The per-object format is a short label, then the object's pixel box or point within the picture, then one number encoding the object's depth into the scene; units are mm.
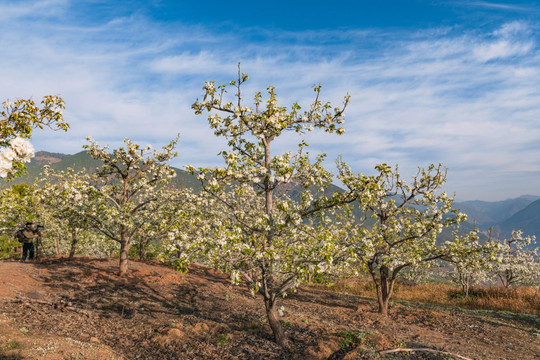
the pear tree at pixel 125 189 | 16984
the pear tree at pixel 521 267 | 30225
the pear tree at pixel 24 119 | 8641
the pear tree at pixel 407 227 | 15055
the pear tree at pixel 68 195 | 15656
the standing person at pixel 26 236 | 22797
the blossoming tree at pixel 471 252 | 14281
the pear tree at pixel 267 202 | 9516
